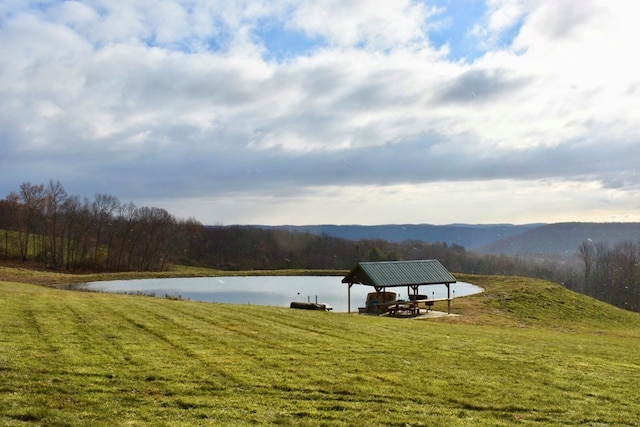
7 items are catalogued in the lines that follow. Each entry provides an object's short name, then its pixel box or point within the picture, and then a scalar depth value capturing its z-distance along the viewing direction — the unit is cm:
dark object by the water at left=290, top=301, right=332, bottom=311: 2630
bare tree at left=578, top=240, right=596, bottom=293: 10075
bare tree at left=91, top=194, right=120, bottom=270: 8019
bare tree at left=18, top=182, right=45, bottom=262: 7756
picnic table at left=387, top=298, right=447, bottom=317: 2820
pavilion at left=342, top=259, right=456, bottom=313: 2902
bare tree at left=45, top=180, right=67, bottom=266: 7794
